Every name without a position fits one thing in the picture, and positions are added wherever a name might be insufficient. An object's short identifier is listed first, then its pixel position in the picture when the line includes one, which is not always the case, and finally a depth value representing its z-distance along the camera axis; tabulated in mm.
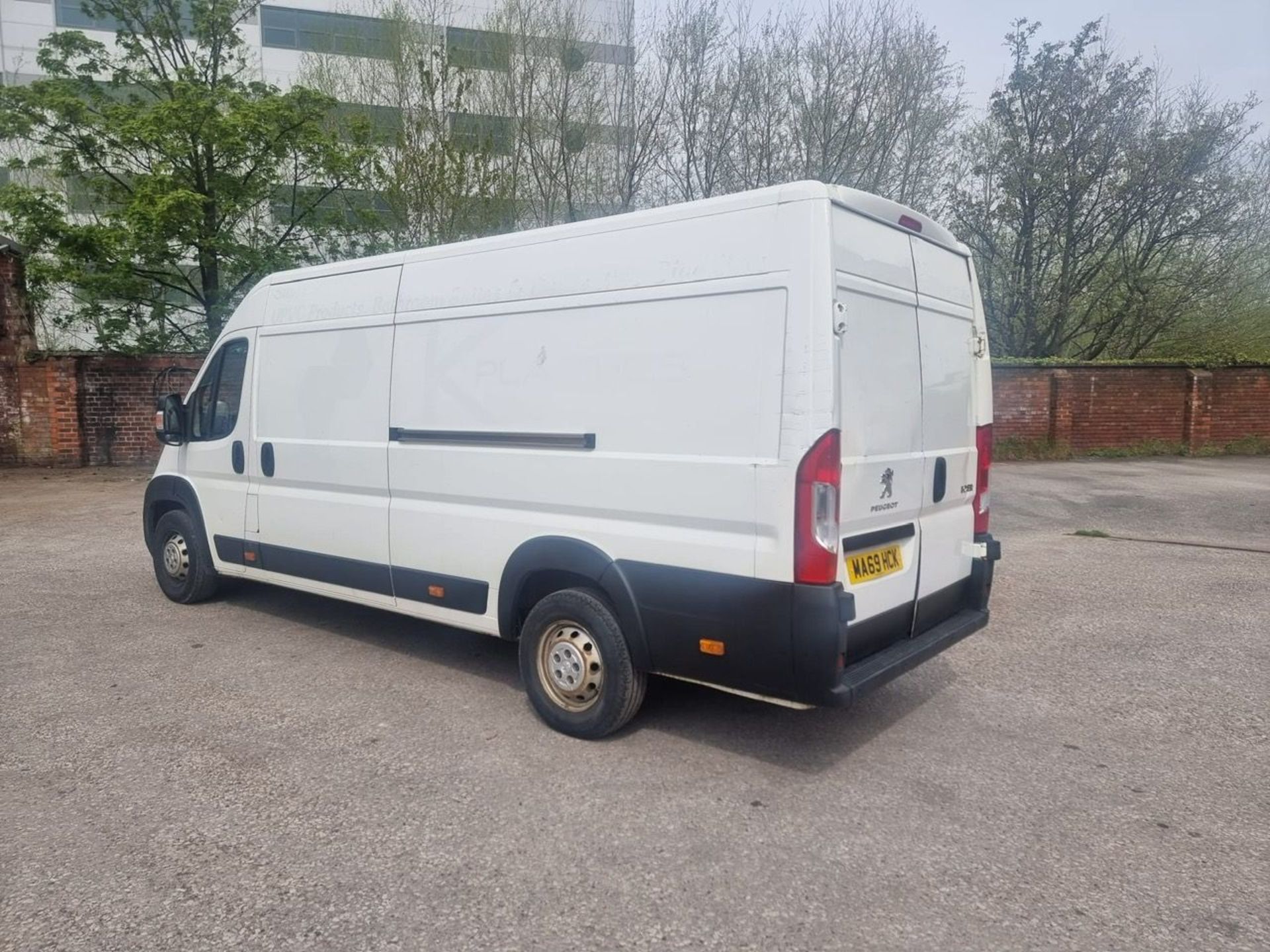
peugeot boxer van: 3535
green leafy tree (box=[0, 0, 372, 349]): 13711
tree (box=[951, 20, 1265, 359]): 18047
